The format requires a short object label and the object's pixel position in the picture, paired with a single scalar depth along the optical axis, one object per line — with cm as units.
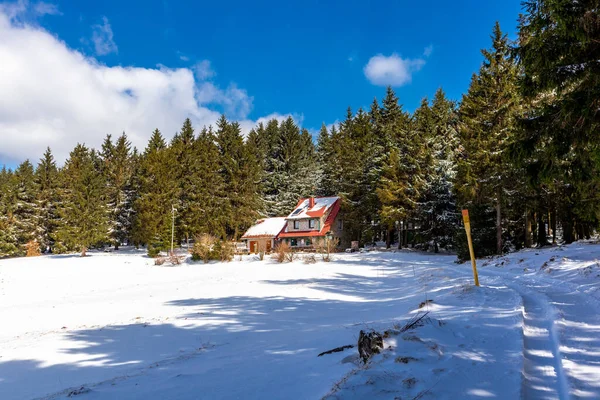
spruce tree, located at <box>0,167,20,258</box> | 4666
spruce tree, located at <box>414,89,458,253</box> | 3406
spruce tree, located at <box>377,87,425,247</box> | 3585
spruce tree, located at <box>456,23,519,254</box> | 2341
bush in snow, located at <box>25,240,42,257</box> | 4584
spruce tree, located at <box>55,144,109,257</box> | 4203
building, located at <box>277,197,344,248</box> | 4388
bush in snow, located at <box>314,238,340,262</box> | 2900
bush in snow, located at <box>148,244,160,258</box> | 4031
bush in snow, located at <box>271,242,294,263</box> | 2920
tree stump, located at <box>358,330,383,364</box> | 448
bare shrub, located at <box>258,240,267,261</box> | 4591
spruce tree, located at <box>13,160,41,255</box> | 4956
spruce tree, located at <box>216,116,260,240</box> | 4891
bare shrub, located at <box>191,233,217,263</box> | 3378
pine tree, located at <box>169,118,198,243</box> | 4684
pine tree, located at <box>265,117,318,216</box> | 5584
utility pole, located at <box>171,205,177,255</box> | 4120
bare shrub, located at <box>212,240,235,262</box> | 3381
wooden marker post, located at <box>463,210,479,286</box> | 998
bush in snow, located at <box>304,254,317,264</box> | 2770
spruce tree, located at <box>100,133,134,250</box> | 5188
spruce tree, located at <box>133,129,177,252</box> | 4384
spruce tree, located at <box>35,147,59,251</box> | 5066
